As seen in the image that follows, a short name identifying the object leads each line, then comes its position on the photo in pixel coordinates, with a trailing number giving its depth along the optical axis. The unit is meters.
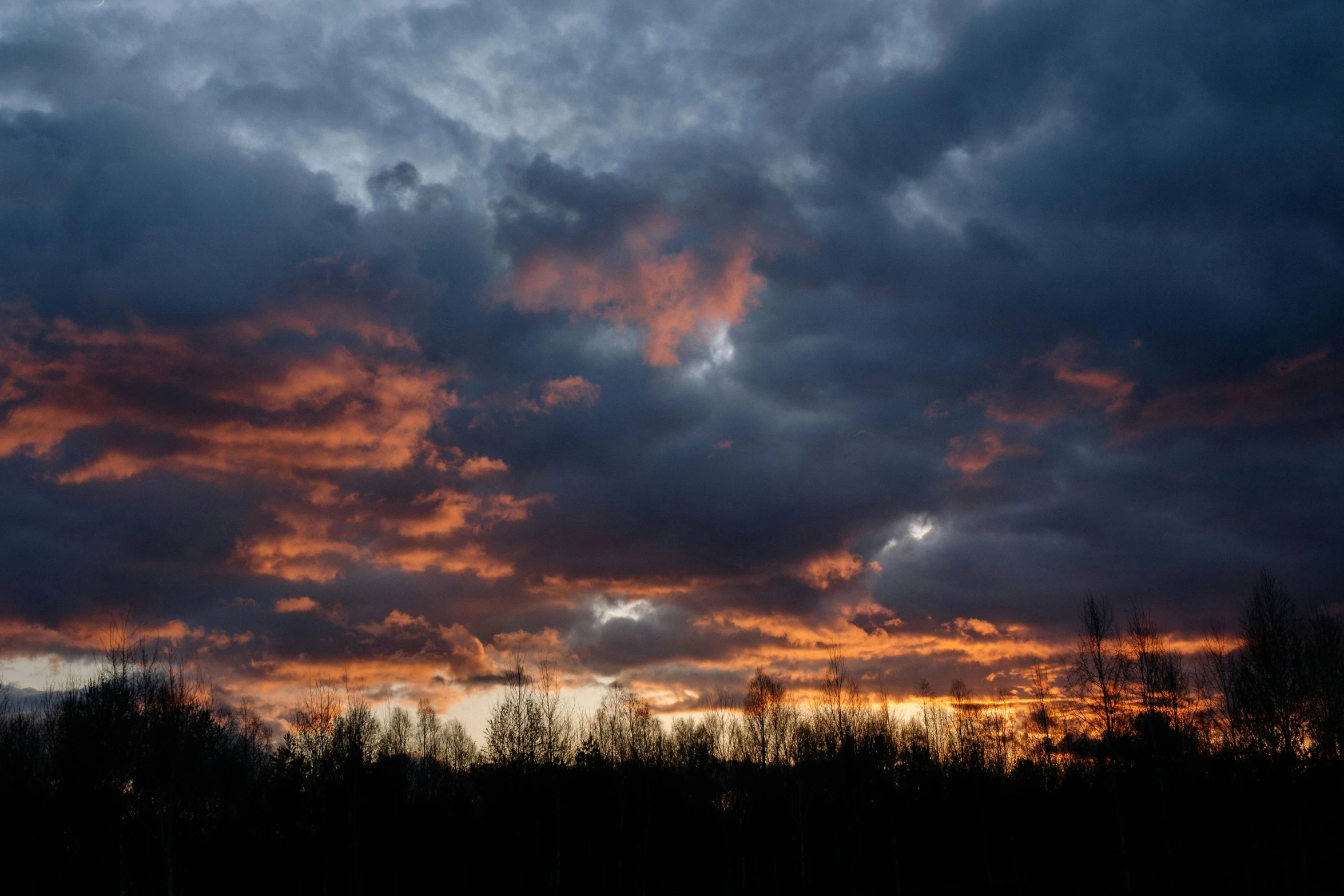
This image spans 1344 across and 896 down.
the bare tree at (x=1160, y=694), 46.69
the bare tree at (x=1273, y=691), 42.94
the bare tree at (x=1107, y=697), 44.69
